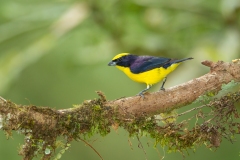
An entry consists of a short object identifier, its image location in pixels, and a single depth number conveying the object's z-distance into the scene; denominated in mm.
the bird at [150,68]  7070
